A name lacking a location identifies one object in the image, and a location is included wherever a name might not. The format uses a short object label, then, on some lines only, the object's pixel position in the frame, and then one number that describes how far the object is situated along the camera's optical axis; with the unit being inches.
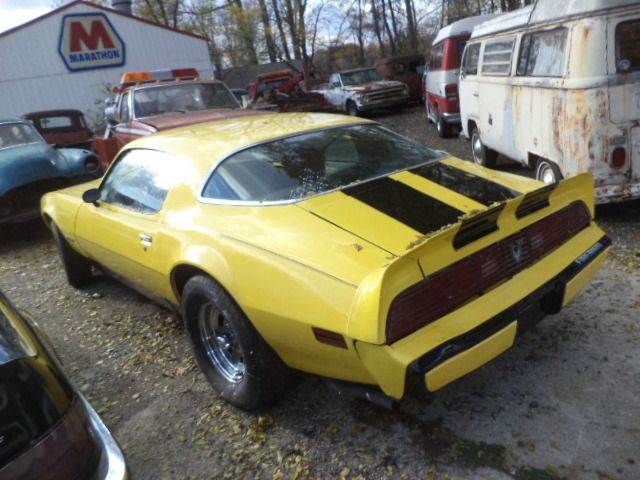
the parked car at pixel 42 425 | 64.4
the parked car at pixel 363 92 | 556.7
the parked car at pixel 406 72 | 647.8
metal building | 703.7
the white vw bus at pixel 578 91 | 163.0
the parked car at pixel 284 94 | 529.0
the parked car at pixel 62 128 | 433.4
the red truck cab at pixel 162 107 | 297.4
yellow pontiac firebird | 80.4
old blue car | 270.2
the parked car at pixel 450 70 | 383.6
